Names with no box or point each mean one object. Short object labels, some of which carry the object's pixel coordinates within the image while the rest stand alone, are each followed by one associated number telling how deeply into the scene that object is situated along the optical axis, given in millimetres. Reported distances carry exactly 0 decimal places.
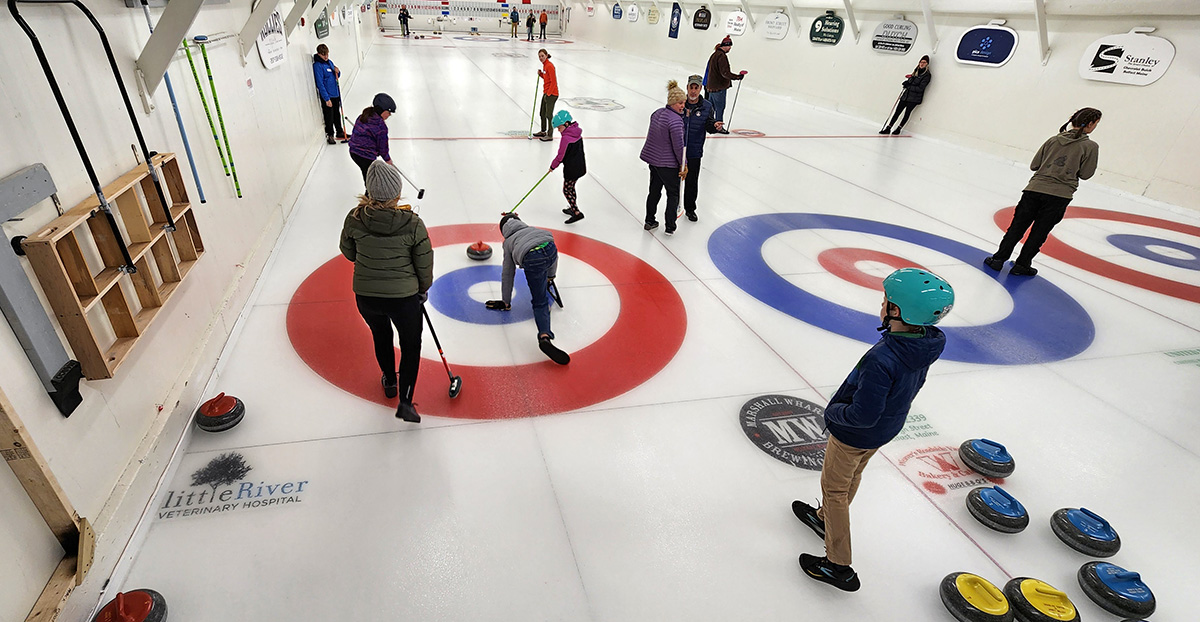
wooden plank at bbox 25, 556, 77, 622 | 2162
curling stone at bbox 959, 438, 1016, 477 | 3498
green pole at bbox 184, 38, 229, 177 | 3912
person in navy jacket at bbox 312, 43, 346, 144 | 8922
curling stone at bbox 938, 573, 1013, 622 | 2574
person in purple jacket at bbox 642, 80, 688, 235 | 6164
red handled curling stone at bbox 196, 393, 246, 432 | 3412
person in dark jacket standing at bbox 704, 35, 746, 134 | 11376
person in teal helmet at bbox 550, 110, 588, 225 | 6181
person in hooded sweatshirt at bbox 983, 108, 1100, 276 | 5613
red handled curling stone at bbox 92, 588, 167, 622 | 2281
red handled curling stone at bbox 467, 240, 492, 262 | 5785
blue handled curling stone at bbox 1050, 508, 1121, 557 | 3018
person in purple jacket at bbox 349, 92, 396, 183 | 6246
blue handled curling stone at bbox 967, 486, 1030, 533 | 3109
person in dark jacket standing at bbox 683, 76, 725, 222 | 6551
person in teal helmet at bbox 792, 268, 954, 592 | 2184
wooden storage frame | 2260
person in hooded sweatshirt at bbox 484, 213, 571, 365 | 4062
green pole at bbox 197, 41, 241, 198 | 4202
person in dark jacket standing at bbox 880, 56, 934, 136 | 13203
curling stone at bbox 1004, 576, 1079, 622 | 2547
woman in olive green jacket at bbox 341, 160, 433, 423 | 3014
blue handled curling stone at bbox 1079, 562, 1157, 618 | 2691
